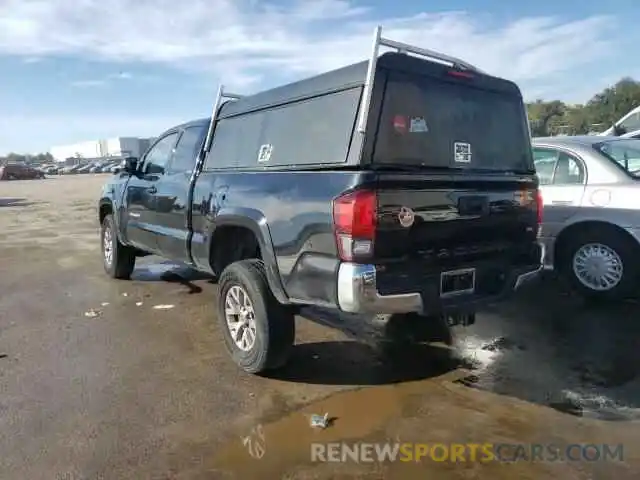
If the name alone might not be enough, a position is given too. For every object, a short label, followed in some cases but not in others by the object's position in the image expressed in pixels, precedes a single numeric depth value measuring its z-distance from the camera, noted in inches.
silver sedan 223.8
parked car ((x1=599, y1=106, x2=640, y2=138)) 533.3
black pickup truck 136.9
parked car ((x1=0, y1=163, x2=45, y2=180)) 2053.4
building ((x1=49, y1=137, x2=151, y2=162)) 4242.1
